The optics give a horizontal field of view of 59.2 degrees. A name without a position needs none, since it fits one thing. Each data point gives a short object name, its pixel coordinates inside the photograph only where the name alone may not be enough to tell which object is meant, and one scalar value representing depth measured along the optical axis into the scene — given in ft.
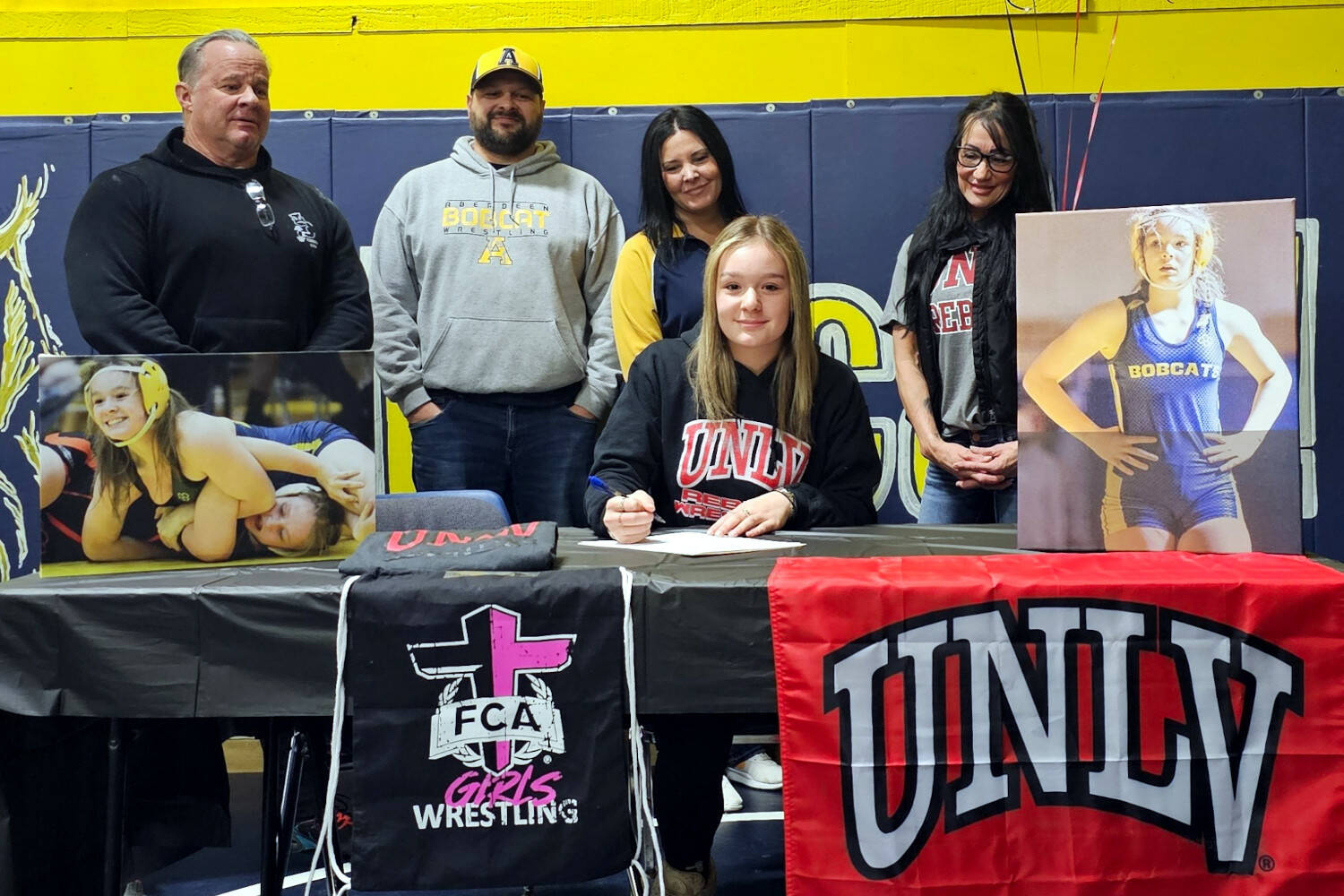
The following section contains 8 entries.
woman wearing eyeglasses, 7.97
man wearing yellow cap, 9.57
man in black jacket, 7.86
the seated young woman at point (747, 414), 6.79
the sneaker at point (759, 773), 9.61
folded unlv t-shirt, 5.04
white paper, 5.56
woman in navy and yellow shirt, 9.12
